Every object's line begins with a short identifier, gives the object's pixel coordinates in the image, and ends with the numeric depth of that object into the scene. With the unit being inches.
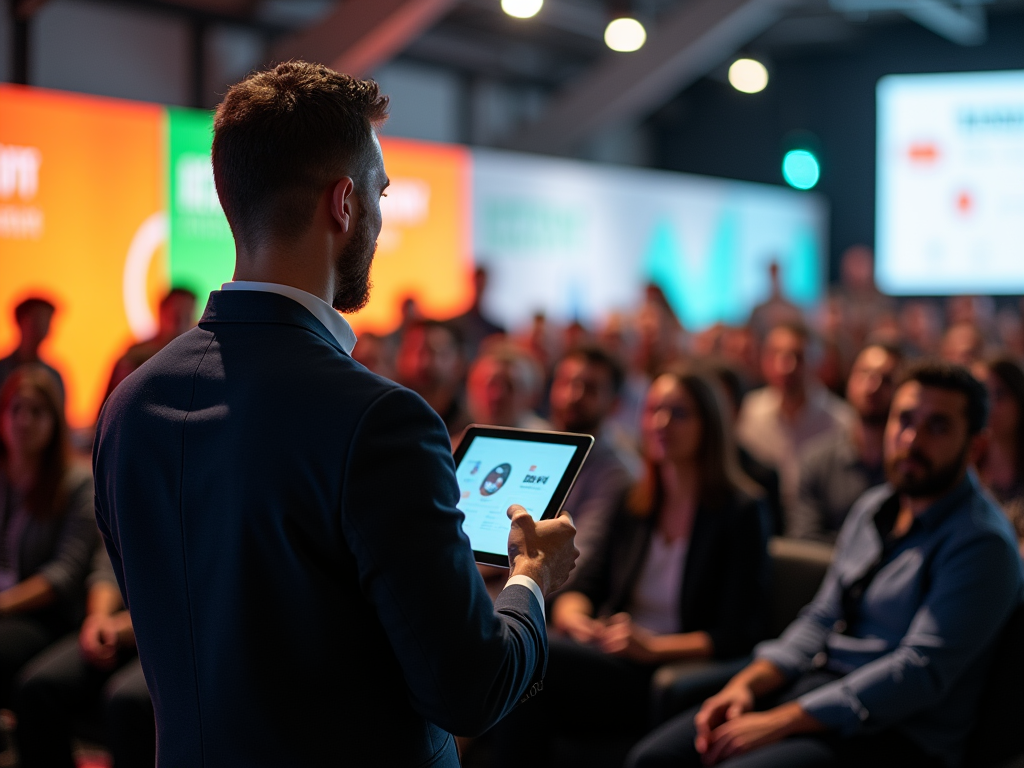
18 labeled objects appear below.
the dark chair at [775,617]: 104.2
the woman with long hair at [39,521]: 129.4
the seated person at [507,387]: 156.2
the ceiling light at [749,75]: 403.5
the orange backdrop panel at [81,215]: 241.8
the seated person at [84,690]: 109.7
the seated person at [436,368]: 166.2
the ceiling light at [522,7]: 278.7
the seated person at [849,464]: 156.7
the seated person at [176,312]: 203.0
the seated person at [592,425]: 129.5
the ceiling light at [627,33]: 319.6
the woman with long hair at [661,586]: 110.4
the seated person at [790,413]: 190.5
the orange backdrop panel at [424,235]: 321.7
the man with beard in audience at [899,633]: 89.4
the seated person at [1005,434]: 128.5
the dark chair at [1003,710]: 89.6
